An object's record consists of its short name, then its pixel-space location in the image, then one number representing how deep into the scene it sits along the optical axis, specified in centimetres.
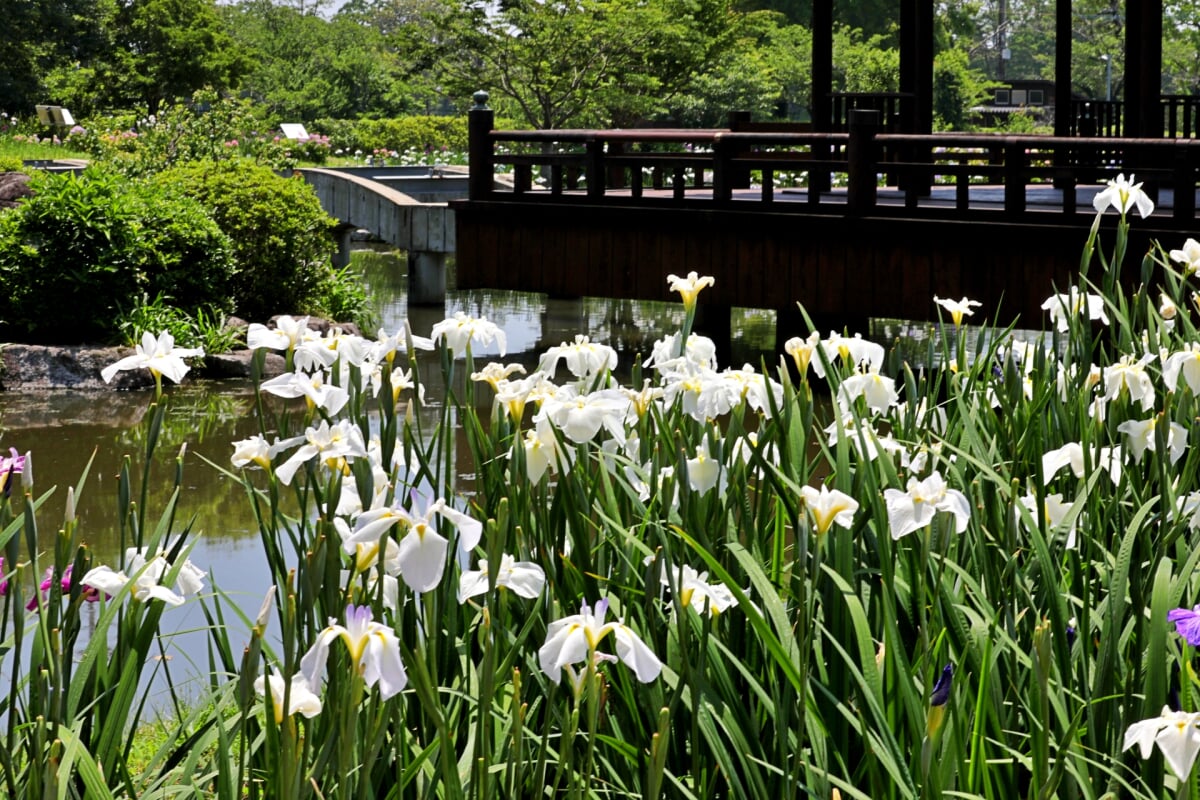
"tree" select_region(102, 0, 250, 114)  3212
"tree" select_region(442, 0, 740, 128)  2541
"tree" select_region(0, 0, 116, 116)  3128
